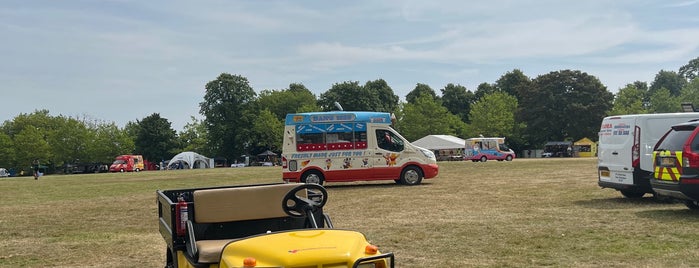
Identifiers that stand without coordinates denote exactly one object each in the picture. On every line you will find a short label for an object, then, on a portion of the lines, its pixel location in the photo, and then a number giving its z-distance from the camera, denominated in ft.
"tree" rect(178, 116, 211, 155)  321.93
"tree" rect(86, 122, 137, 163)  287.89
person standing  156.76
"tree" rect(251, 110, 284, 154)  286.87
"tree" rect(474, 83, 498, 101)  324.39
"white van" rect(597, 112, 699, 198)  41.65
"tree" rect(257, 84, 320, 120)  313.32
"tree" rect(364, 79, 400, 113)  306.96
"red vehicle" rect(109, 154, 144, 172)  234.58
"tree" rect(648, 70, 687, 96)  344.49
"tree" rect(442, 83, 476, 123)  324.39
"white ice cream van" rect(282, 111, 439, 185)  65.51
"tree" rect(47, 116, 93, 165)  280.10
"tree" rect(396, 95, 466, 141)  259.60
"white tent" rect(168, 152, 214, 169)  252.01
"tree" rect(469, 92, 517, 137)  259.19
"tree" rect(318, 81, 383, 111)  291.58
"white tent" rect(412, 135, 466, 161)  220.64
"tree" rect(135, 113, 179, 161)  324.39
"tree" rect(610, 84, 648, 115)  251.09
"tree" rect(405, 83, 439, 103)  329.99
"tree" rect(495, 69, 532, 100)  311.97
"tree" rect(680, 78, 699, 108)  265.34
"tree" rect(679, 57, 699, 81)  350.64
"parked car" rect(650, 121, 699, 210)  33.35
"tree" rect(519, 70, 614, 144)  248.52
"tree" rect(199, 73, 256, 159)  300.09
